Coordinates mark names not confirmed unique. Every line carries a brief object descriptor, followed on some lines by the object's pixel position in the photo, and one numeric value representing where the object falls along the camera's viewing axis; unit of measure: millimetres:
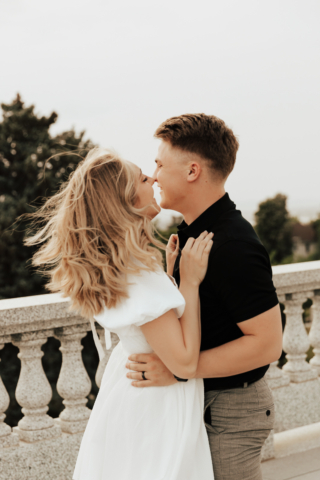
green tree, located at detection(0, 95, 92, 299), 25531
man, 2006
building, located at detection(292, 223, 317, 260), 88406
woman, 1963
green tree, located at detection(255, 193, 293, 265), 80938
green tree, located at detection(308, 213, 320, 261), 78375
